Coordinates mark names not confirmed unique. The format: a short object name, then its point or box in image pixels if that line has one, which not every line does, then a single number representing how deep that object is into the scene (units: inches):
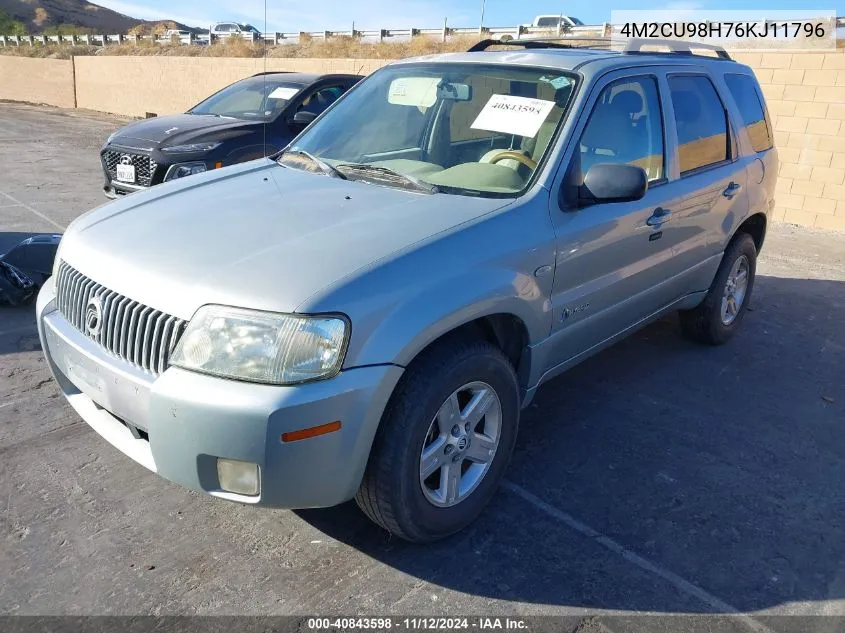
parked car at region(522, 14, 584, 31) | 1186.8
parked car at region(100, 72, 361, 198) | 279.4
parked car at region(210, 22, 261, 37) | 1270.5
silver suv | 89.1
